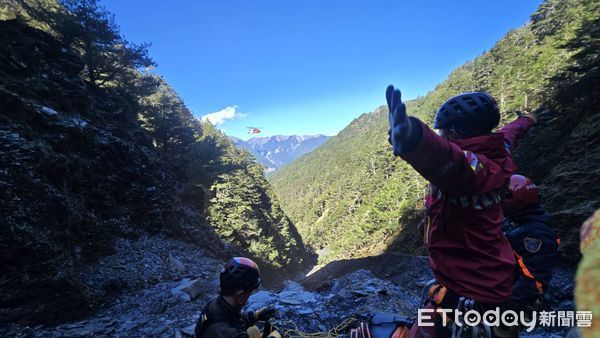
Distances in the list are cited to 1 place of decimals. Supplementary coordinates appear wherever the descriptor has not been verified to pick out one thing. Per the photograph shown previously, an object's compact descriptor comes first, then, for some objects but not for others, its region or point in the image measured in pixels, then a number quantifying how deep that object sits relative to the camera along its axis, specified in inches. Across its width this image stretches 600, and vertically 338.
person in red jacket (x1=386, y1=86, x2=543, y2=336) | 68.3
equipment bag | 95.9
